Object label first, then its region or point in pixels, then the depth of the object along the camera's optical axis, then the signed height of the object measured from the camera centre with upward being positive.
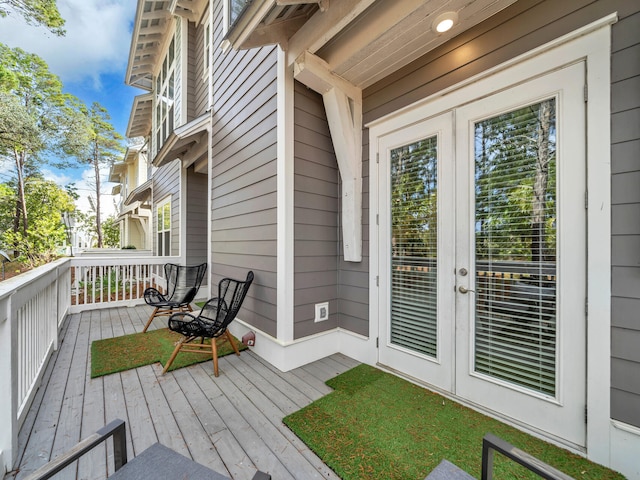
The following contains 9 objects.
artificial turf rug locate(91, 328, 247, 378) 2.73 -1.31
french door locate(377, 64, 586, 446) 1.70 -0.10
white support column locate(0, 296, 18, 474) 1.49 -0.87
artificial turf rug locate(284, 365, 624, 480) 1.53 -1.32
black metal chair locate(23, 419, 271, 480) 1.01 -0.91
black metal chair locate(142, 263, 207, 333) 3.97 -0.83
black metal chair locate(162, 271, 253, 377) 2.67 -0.89
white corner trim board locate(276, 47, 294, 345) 2.71 +0.29
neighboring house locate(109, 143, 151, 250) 10.88 +2.69
